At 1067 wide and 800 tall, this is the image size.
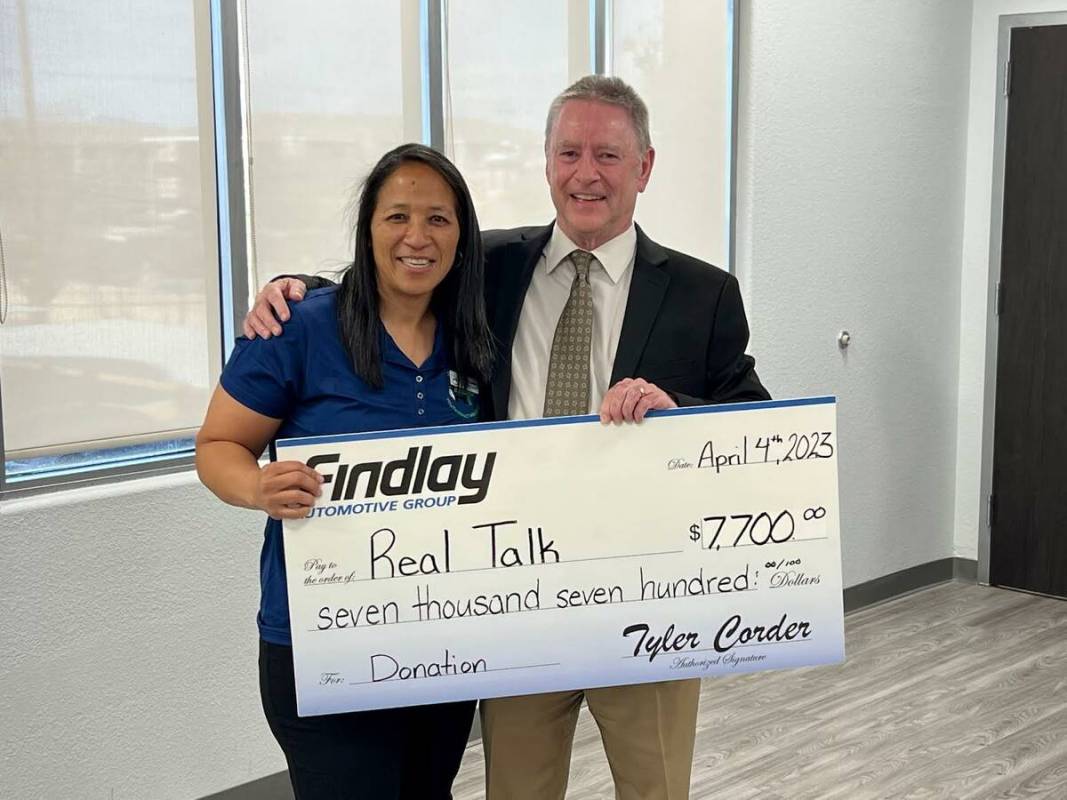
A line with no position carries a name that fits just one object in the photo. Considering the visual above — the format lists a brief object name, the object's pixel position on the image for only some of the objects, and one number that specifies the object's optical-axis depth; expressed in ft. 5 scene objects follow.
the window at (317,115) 9.91
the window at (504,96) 11.35
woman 5.85
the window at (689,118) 13.26
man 6.53
